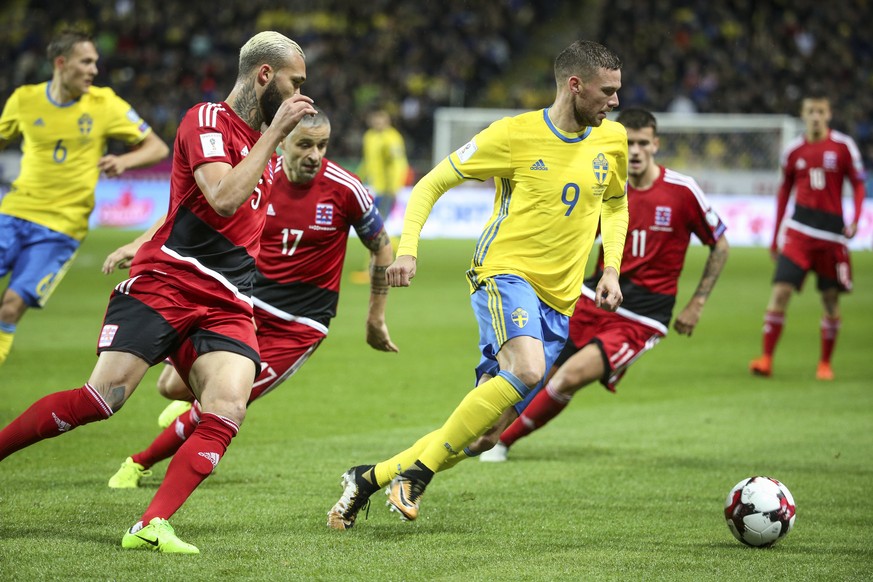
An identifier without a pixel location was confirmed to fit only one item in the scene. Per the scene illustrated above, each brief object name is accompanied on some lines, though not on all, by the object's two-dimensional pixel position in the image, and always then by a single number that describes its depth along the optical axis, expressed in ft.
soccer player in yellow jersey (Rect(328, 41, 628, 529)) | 36.29
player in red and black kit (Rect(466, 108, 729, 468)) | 50.03
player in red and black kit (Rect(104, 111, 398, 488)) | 41.70
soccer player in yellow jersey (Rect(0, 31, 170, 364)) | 55.21
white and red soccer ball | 34.78
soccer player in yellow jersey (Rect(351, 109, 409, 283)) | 136.77
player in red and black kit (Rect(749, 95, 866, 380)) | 76.13
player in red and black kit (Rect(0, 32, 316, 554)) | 31.48
